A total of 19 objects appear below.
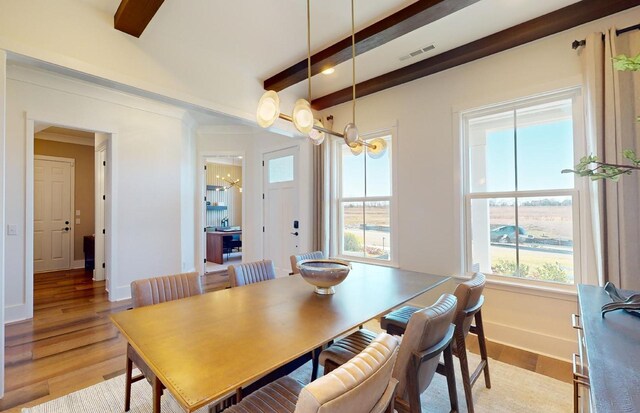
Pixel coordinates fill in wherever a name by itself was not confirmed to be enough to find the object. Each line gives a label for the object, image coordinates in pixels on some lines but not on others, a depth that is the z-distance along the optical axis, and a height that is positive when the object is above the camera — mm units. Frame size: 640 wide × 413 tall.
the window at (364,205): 3969 +65
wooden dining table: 965 -560
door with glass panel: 4965 +57
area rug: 1920 -1378
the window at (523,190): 2689 +173
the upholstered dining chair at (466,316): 1707 -671
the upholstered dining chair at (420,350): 1234 -646
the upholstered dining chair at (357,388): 684 -467
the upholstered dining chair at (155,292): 1744 -542
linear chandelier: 1903 +667
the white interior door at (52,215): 5742 -32
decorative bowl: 1848 -437
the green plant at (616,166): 1053 +215
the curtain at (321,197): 4430 +200
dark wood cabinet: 727 -495
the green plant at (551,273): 2695 -644
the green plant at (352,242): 4289 -510
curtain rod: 2216 +1404
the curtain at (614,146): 2172 +476
